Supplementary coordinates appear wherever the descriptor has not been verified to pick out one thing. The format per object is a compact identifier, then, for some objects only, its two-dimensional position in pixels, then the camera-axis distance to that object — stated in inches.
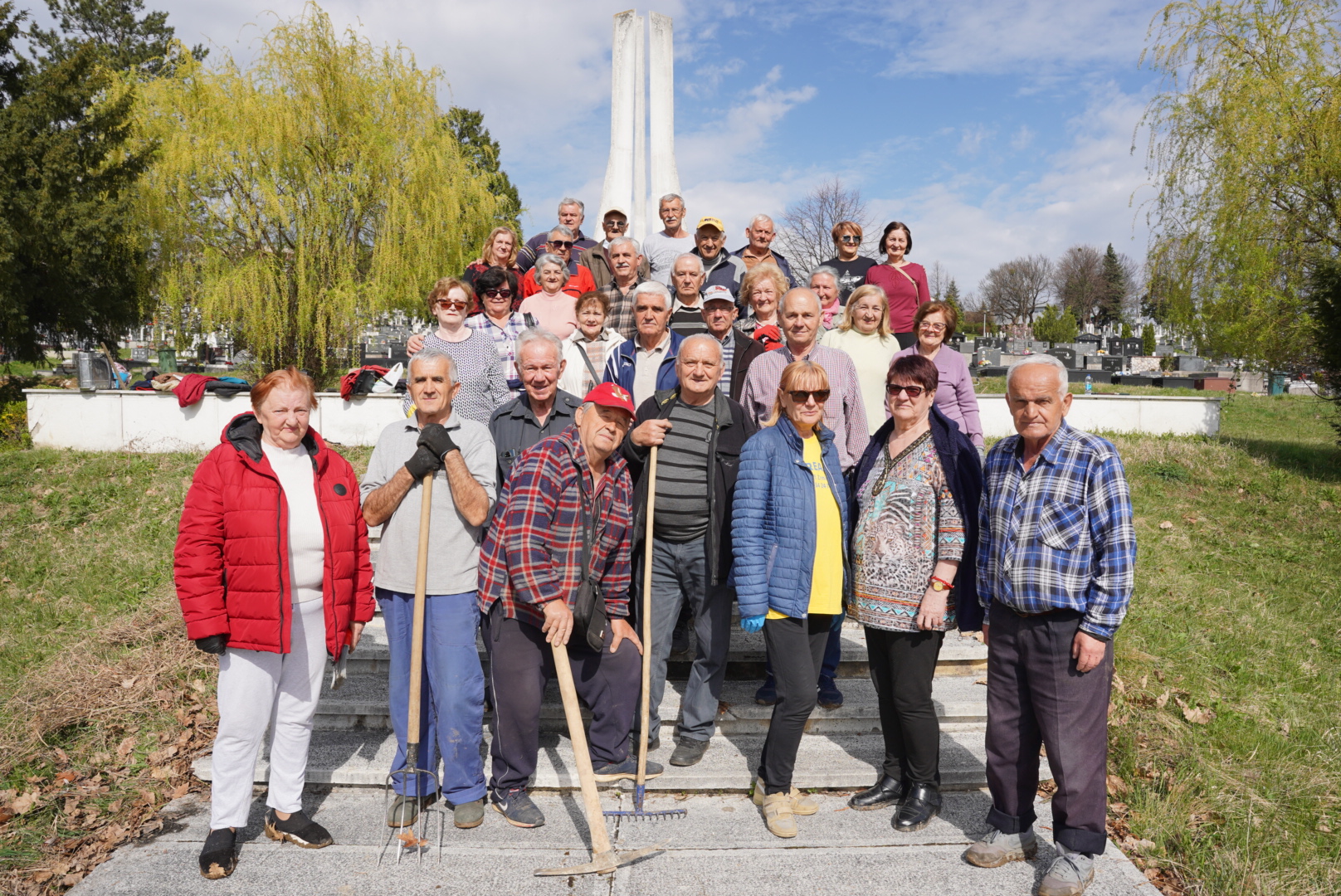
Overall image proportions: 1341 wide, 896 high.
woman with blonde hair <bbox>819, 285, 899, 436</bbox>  199.2
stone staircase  162.1
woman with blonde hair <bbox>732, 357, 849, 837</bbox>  137.9
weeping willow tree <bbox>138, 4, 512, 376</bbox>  580.4
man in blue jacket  185.5
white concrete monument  590.2
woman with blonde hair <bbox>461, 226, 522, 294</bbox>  266.4
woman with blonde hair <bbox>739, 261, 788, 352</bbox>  213.9
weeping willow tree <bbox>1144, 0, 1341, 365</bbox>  501.4
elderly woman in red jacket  127.8
